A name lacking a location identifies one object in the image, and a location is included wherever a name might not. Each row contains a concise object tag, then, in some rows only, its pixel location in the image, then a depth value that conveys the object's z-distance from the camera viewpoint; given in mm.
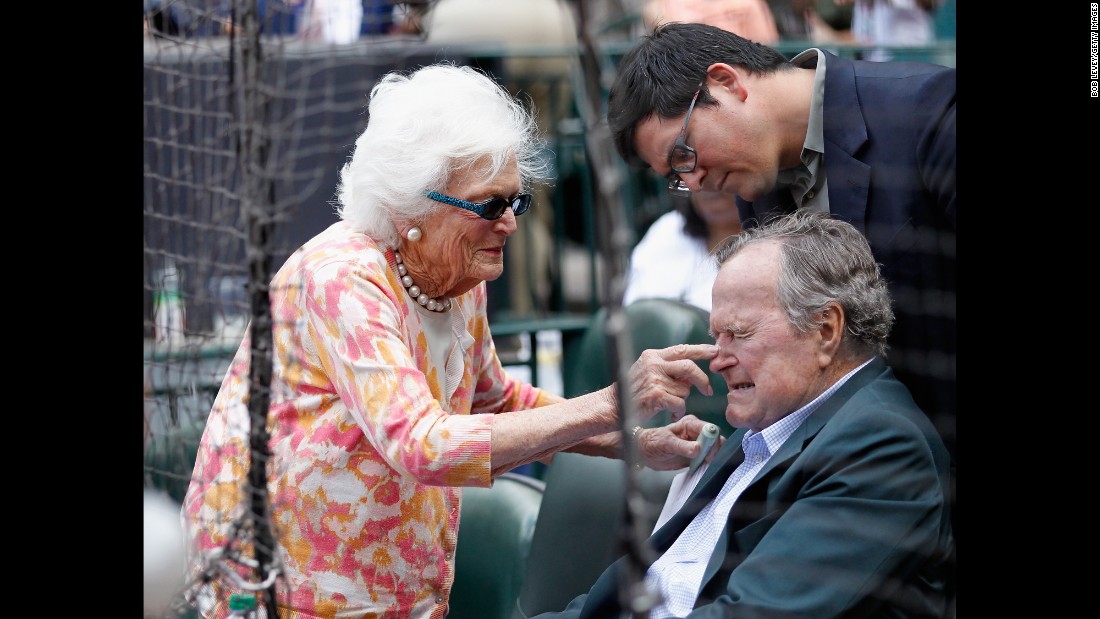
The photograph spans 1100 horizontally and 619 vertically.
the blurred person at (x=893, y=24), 8383
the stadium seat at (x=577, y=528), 5066
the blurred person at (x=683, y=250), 7102
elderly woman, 3969
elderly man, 3814
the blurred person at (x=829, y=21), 8523
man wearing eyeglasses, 4492
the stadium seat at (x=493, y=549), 5480
